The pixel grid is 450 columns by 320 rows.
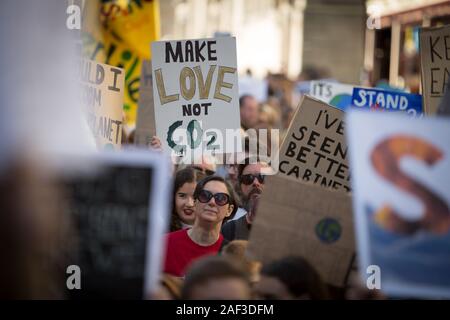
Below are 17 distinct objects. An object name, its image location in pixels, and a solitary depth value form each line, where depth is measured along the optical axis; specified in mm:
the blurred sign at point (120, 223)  5939
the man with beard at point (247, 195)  9727
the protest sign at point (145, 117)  13321
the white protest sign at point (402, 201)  6235
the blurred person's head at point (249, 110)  18011
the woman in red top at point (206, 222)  9056
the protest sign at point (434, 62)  10586
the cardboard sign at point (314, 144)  8912
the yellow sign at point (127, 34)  16597
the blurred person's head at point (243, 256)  6749
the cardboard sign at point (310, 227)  6881
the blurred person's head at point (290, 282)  6599
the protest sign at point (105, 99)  10969
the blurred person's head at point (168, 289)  6310
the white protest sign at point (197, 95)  10449
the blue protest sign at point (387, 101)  12563
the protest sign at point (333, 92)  16308
